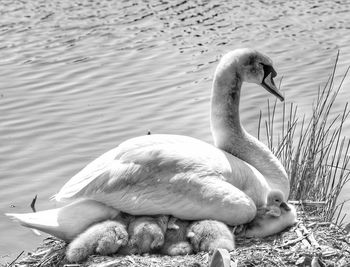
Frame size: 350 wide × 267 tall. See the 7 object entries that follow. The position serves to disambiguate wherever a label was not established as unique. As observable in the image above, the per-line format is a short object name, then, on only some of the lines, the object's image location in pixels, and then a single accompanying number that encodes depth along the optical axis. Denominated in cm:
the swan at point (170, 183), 992
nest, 940
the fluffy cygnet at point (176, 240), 965
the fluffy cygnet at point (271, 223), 1009
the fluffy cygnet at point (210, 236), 957
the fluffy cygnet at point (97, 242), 951
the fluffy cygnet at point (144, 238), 958
